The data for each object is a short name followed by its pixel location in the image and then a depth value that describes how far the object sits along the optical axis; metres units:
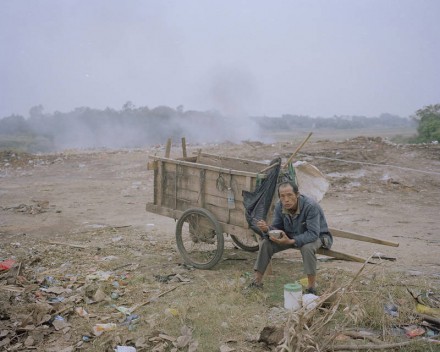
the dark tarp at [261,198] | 5.09
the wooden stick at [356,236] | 5.00
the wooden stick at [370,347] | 3.44
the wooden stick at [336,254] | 4.94
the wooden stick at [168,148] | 6.50
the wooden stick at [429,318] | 3.79
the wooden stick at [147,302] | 4.55
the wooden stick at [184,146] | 6.70
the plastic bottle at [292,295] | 4.32
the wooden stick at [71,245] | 6.73
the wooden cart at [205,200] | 5.46
